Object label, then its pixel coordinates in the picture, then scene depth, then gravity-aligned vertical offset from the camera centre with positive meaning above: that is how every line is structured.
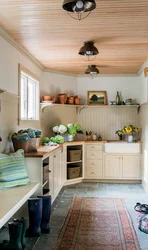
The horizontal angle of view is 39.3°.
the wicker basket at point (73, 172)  4.23 -0.91
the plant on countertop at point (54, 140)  3.89 -0.23
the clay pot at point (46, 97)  4.18 +0.61
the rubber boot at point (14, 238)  1.93 -1.04
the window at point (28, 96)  3.45 +0.58
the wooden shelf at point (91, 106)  4.63 +0.49
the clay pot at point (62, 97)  4.42 +0.66
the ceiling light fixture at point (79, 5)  1.69 +1.03
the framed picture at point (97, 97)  4.87 +0.72
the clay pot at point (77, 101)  4.68 +0.60
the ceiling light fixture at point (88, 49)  2.85 +1.08
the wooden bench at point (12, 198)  1.69 -0.68
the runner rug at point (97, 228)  2.15 -1.21
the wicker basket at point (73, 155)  4.23 -0.56
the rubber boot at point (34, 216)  2.30 -0.98
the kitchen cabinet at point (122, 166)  4.38 -0.82
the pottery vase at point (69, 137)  4.27 -0.19
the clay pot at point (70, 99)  4.60 +0.63
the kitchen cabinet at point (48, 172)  2.60 -0.62
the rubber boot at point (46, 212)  2.44 -1.00
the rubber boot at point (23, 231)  2.07 -1.04
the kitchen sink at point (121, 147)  4.39 -0.42
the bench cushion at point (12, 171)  2.25 -0.48
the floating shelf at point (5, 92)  2.41 +0.45
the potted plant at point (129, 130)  4.45 -0.06
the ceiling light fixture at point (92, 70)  3.88 +1.08
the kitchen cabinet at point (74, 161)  4.21 -0.70
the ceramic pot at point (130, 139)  4.45 -0.25
